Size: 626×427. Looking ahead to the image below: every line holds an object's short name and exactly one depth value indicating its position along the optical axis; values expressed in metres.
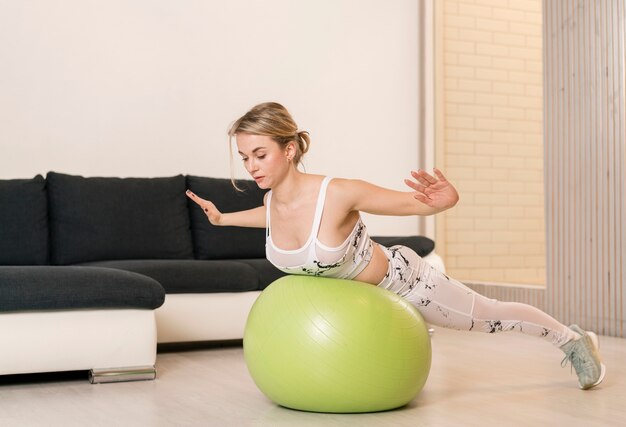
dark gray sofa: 3.33
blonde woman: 2.80
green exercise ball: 2.65
